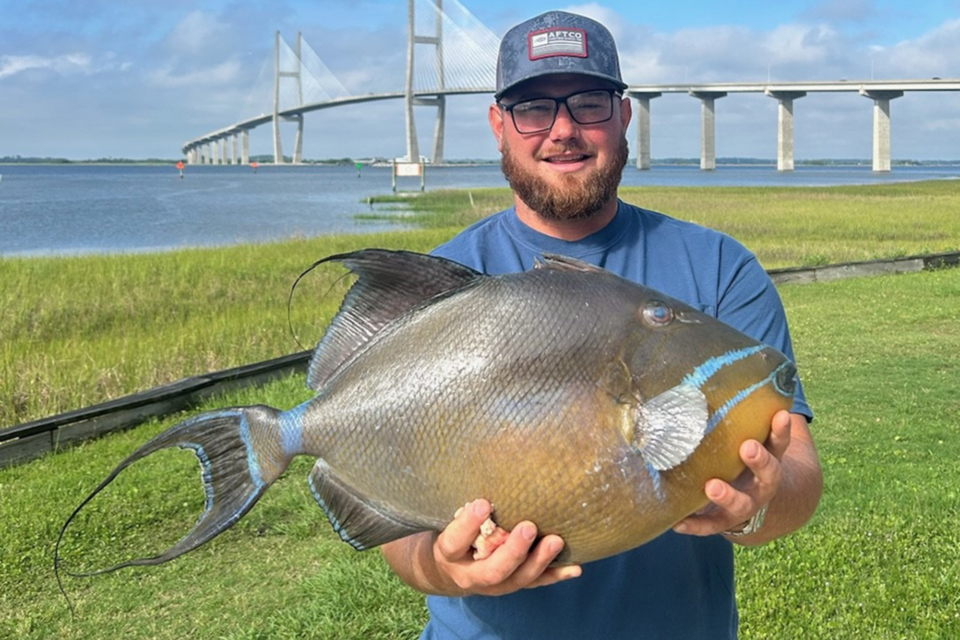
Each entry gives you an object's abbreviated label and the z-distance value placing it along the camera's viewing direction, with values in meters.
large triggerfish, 1.34
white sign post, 64.62
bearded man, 1.83
